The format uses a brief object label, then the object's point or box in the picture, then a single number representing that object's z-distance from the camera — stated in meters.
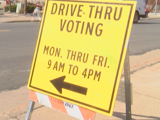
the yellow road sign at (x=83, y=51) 2.61
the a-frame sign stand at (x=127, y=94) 3.00
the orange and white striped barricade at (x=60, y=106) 2.74
